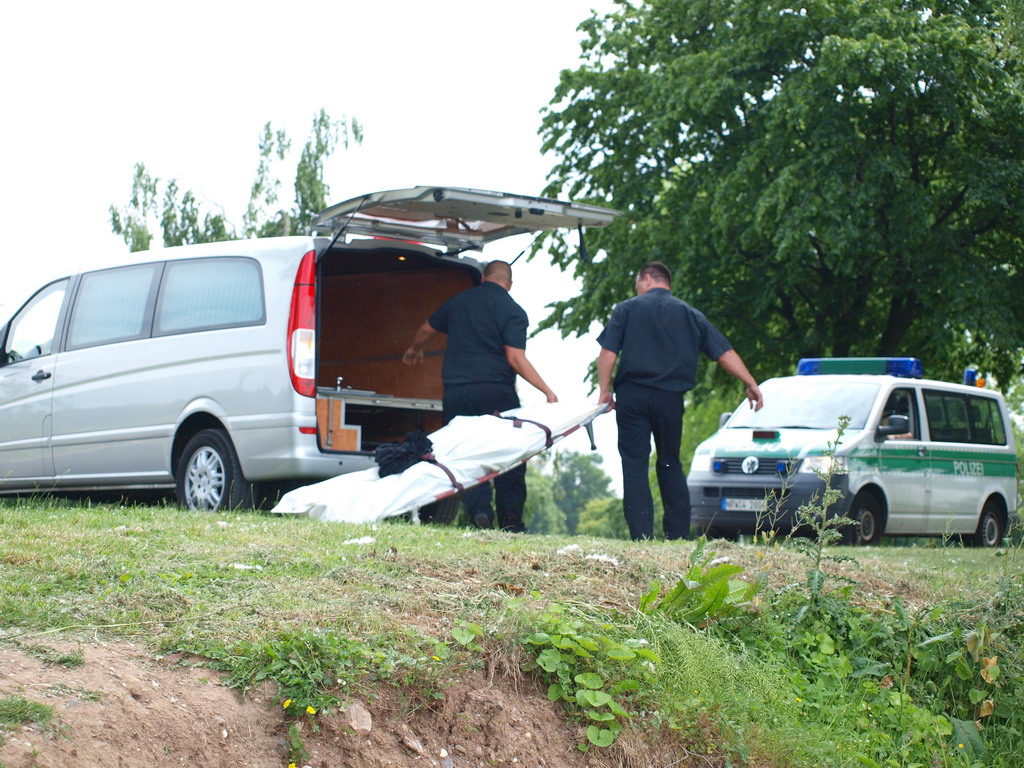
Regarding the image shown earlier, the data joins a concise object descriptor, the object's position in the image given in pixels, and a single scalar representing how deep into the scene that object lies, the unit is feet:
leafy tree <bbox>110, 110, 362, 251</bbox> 99.35
